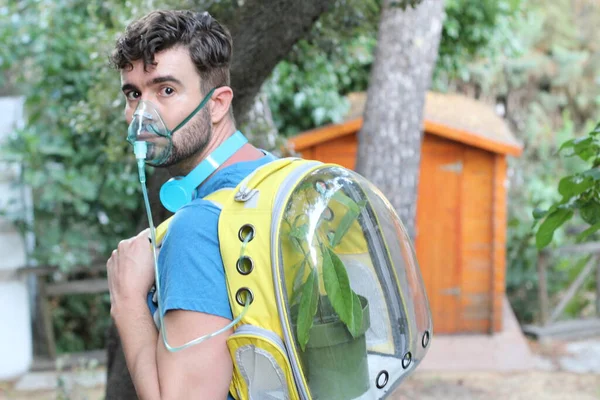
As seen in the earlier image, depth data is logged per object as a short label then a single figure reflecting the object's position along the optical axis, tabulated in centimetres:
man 159
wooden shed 844
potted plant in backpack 167
